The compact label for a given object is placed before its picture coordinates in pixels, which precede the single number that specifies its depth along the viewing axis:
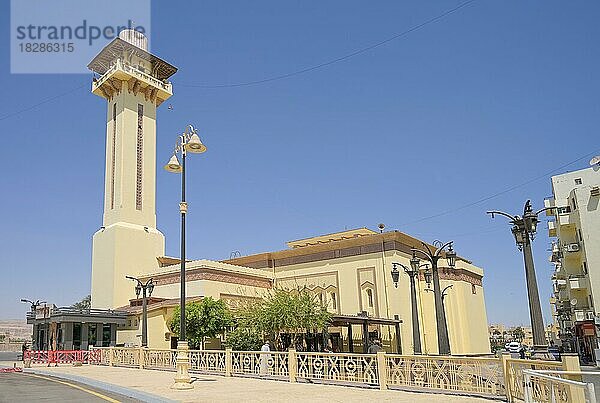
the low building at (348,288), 35.06
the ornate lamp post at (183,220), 13.77
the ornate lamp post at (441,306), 17.20
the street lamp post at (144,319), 27.69
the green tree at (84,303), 71.02
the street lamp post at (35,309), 36.56
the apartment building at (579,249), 34.31
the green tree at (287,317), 26.17
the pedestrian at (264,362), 16.66
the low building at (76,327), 33.34
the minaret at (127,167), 41.06
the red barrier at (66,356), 26.28
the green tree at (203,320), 30.81
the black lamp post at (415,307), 20.58
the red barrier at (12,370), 23.88
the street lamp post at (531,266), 12.27
